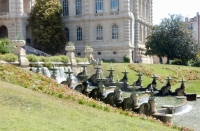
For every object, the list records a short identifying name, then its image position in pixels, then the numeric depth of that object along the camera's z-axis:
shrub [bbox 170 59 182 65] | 53.72
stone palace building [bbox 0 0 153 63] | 49.06
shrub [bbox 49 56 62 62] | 31.19
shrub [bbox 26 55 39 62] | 27.67
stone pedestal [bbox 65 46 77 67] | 33.75
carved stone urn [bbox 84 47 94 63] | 38.62
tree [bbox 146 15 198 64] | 48.88
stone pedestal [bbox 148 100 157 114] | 15.91
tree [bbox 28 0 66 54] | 47.97
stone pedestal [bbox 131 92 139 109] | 16.62
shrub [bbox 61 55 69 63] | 32.40
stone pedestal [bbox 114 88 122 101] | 17.52
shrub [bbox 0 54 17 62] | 25.50
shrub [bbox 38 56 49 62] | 28.95
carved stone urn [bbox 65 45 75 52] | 34.51
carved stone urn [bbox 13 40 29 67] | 26.34
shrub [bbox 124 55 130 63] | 47.59
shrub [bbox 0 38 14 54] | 32.66
